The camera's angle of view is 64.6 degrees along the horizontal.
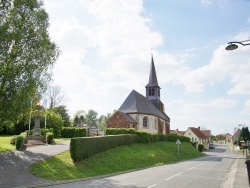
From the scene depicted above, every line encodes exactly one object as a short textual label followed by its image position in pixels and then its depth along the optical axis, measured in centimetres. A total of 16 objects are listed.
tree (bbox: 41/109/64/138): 3302
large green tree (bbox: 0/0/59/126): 1382
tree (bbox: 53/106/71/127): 4637
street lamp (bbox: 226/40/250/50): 802
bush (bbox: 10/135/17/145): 1993
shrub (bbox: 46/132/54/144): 2264
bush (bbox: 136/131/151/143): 2737
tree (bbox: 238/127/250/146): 5736
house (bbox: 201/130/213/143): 10053
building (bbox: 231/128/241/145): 10189
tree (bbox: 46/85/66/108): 4987
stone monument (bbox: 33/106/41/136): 2413
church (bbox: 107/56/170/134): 3862
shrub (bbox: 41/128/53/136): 2537
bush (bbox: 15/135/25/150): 1782
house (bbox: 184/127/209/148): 8022
